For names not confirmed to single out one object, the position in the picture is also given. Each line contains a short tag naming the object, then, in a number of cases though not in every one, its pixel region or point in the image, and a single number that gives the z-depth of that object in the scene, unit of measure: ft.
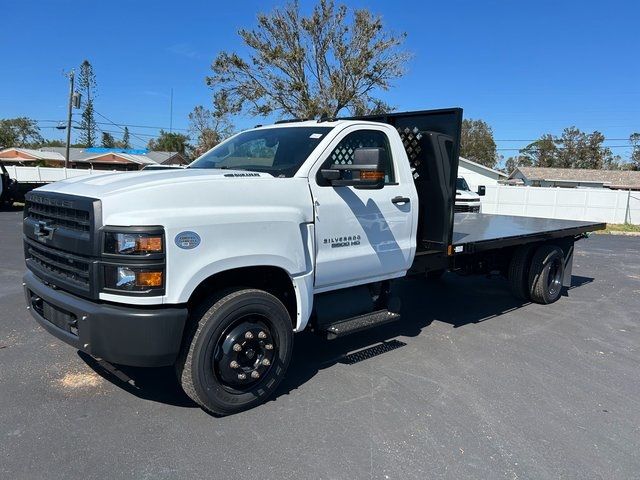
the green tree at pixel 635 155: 296.71
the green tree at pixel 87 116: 218.18
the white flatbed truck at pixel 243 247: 10.62
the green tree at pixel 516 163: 343.67
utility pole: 128.47
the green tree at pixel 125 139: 344.45
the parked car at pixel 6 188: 64.54
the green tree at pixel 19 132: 299.38
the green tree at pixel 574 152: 279.69
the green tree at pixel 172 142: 323.47
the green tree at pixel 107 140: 317.01
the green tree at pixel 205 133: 178.40
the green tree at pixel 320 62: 89.76
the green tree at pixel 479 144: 278.67
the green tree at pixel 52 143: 350.43
